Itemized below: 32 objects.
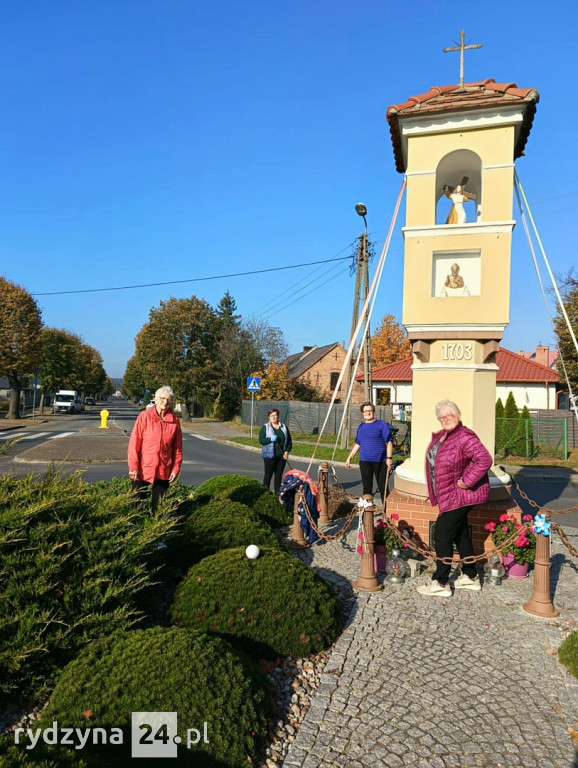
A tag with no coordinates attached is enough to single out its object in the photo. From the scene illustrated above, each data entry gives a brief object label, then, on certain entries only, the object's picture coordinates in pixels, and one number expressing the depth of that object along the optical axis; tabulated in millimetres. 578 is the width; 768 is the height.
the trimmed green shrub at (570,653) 3389
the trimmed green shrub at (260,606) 3422
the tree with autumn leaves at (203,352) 37375
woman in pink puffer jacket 4520
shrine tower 5953
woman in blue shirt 7051
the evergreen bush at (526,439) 18278
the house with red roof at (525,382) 29875
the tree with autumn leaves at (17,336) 32781
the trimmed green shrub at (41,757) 1820
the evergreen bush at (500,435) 18938
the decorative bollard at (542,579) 4293
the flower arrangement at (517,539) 5094
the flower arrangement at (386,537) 5203
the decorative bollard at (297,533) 6105
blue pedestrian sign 21359
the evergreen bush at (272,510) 6699
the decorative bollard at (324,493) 7449
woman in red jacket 5215
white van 45688
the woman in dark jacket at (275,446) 7797
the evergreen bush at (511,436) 18641
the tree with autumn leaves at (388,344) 45250
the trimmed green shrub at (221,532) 4566
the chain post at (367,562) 4754
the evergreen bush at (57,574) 2789
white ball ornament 3887
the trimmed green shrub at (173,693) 2305
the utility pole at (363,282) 17733
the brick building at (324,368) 44181
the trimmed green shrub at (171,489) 4886
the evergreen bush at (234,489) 6448
